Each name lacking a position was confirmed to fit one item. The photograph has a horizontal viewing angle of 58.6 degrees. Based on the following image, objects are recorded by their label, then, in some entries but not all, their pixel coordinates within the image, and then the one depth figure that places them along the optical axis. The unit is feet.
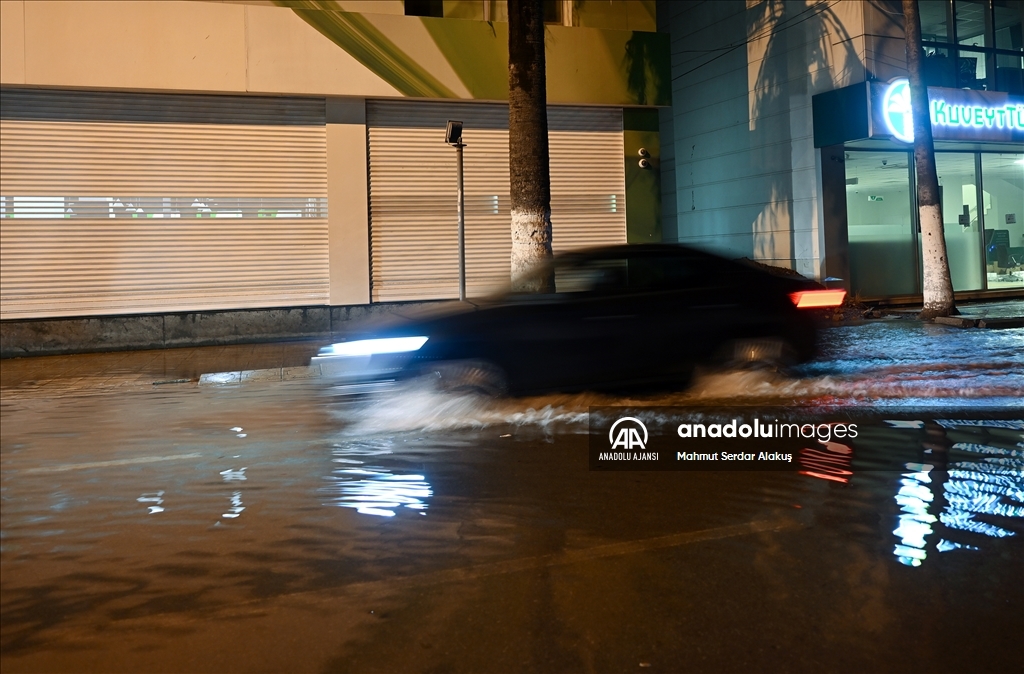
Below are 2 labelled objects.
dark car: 25.43
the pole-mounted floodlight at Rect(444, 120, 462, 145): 42.55
